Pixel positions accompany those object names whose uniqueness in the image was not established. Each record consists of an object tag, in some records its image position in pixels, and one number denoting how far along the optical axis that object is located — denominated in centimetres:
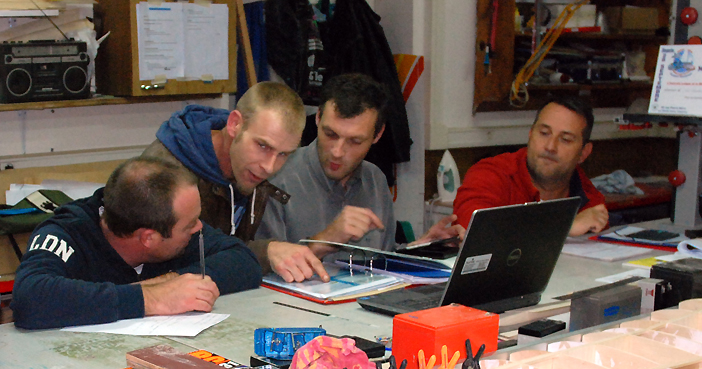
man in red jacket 295
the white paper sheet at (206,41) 374
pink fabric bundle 106
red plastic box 116
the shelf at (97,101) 331
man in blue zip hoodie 228
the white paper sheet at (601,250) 251
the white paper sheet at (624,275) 221
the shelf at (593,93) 462
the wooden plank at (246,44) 395
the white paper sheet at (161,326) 165
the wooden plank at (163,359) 128
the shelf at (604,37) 455
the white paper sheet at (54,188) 332
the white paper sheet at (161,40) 356
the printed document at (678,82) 305
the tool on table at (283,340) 141
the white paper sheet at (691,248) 246
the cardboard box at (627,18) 491
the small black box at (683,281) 164
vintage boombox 326
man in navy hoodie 170
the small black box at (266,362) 139
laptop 158
